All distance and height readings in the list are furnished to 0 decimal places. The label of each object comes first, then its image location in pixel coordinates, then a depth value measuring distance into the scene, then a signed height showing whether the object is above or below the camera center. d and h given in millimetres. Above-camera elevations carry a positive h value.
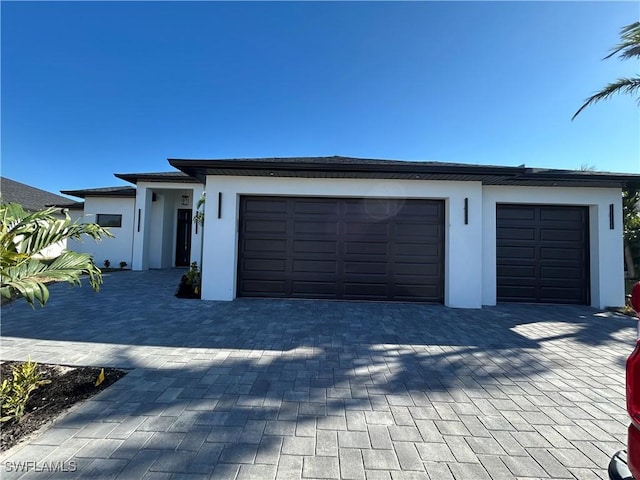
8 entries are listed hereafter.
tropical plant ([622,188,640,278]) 10406 +1100
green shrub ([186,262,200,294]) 7276 -868
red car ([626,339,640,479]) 1071 -609
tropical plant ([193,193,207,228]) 10711 +1256
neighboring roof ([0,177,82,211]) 16969 +3507
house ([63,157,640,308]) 6629 +433
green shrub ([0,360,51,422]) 2154 -1271
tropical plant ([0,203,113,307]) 2127 -87
